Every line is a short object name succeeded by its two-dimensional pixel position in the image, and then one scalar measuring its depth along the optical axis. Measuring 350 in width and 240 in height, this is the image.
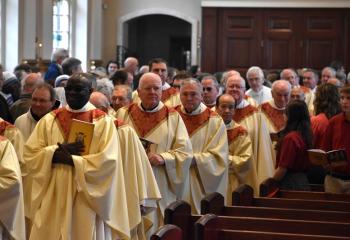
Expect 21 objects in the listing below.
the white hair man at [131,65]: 12.73
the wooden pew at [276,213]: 6.39
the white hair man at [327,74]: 13.31
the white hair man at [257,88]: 11.44
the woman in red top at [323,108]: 8.85
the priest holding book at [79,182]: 6.39
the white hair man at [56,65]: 12.97
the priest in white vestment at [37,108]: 7.44
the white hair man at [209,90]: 9.39
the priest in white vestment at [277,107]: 10.10
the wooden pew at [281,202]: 6.97
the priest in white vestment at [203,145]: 8.18
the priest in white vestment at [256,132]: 9.26
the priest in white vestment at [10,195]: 6.11
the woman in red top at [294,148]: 8.09
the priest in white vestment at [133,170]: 6.86
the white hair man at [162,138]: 7.70
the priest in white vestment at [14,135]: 6.93
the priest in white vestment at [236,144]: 8.69
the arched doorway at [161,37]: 25.59
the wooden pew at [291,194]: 7.60
